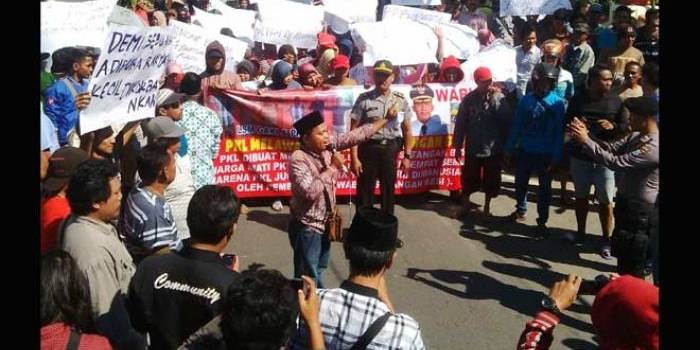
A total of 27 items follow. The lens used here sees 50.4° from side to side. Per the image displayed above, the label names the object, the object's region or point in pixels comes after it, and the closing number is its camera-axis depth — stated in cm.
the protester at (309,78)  861
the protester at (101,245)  337
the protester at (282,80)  873
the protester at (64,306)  270
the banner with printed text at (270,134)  845
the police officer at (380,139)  729
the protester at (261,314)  252
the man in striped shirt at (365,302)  274
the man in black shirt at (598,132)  689
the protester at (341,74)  864
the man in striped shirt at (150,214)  415
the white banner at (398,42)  898
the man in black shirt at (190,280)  311
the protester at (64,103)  673
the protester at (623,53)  980
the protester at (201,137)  625
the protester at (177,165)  518
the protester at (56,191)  394
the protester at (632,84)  771
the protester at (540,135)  758
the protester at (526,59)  975
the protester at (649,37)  1094
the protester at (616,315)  288
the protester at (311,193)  517
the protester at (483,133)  820
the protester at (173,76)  806
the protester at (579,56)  1034
